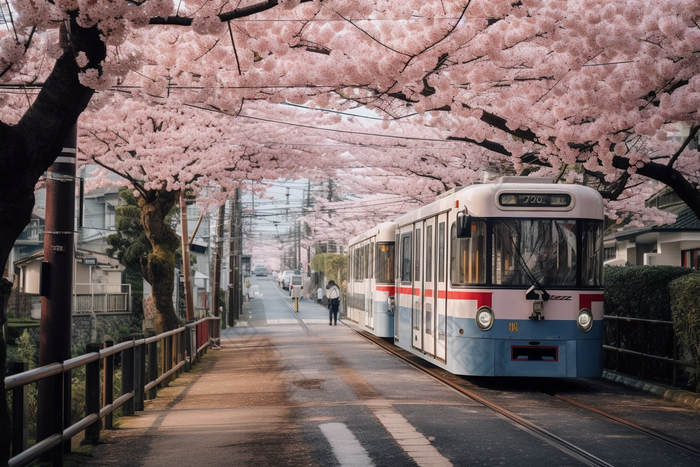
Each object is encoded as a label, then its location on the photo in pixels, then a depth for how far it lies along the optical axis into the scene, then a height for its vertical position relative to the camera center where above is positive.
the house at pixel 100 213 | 51.53 +4.18
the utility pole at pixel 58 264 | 9.76 +0.21
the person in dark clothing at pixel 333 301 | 37.31 -0.71
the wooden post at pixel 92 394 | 8.66 -1.09
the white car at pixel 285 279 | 99.00 +0.59
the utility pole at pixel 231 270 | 38.80 +0.71
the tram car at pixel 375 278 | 22.44 +0.17
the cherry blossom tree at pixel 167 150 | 22.19 +3.55
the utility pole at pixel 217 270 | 35.34 +0.57
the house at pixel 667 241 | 24.86 +1.37
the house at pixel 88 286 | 37.19 -0.05
